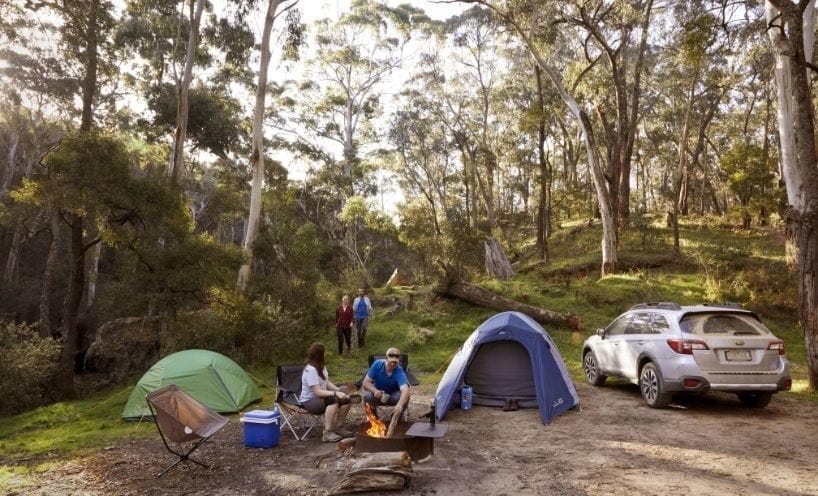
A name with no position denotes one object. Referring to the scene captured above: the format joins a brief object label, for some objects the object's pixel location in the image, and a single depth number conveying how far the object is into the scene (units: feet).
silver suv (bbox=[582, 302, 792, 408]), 22.91
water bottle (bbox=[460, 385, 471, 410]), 27.04
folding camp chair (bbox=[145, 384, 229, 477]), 17.72
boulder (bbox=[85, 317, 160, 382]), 46.85
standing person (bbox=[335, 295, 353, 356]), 42.07
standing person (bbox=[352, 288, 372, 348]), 44.57
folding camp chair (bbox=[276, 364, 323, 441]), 22.86
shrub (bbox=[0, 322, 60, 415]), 33.42
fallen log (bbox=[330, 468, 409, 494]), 15.85
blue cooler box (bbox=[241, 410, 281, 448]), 21.21
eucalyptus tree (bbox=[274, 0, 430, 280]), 95.45
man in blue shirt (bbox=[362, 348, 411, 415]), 21.42
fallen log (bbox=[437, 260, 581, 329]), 46.88
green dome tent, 27.17
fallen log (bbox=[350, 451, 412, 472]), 16.21
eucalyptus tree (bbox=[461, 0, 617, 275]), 58.95
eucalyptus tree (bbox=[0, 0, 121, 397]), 39.75
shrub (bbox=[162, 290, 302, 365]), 38.42
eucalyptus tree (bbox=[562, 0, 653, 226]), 60.49
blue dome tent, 25.58
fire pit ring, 18.29
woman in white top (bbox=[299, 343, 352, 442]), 21.47
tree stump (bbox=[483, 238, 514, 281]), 68.23
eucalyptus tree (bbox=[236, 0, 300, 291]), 52.31
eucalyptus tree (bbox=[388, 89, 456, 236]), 102.78
